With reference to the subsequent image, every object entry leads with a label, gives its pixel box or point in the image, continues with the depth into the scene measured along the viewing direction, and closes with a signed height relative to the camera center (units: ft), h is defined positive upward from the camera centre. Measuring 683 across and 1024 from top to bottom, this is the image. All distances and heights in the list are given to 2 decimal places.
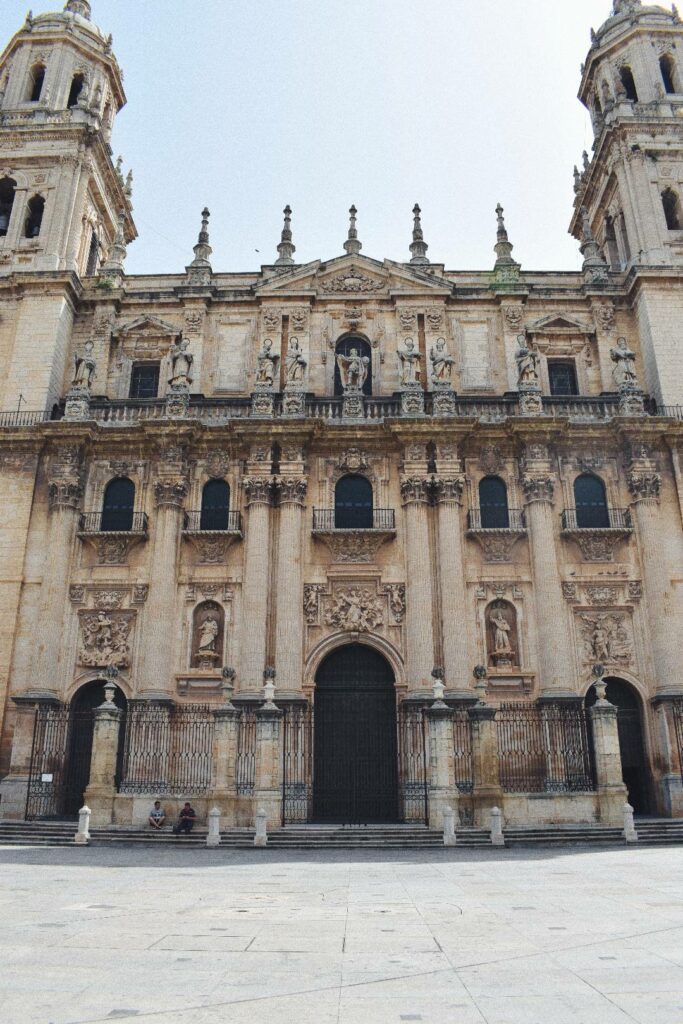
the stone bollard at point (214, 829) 54.85 -1.00
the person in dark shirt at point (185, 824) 59.06 -0.73
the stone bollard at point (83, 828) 57.21 -0.94
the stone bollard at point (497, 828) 54.70 -1.04
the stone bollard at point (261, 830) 54.85 -1.08
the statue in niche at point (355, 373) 84.07 +41.98
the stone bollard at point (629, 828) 56.13 -1.11
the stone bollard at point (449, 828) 54.85 -1.02
